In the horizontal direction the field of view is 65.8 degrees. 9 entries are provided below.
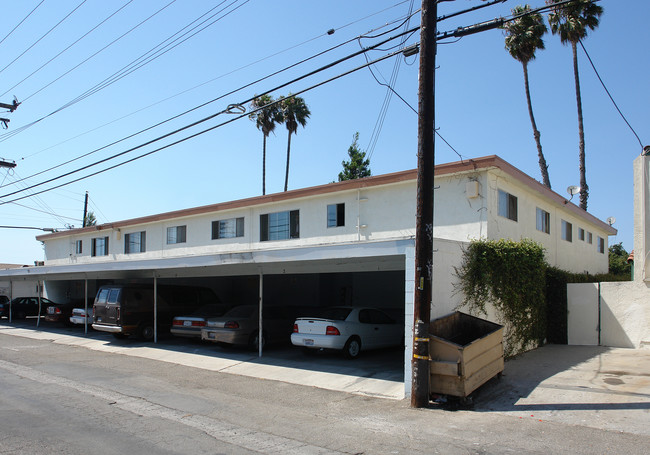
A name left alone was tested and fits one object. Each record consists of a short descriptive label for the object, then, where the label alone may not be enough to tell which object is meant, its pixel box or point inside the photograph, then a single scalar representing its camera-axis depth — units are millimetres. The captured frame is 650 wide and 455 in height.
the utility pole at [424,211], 8602
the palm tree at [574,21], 25578
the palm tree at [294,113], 40844
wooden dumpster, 8438
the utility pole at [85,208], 45556
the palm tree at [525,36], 25688
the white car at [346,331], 12852
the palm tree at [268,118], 41000
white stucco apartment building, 11562
